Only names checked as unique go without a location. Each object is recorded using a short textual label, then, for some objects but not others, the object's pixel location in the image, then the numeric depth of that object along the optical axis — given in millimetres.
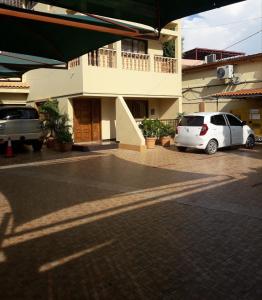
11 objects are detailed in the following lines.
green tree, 15045
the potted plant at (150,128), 12068
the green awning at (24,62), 6116
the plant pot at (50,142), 12541
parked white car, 10112
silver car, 10923
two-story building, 11800
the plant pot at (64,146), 11603
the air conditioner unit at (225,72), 13960
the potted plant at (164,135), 12498
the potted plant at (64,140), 11574
